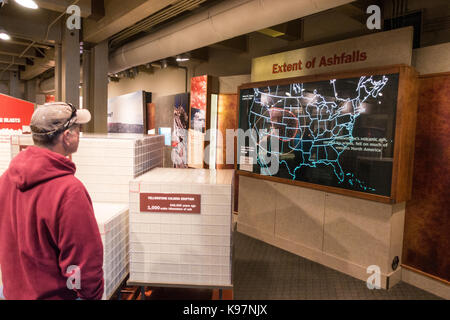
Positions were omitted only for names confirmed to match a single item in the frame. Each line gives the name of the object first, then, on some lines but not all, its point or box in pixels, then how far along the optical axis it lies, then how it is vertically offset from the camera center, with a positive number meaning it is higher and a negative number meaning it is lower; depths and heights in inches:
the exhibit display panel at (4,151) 114.7 -8.2
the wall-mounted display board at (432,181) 125.0 -16.9
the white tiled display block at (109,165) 76.0 -8.1
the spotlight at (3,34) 191.9 +56.0
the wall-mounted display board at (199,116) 219.1 +11.4
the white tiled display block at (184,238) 67.3 -21.9
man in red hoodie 47.7 -14.6
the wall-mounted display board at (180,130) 275.1 +1.9
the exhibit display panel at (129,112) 338.0 +20.7
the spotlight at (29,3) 140.3 +54.3
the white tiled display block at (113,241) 64.5 -23.1
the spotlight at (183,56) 237.0 +54.9
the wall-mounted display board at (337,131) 125.6 +2.2
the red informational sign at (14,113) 153.1 +7.4
